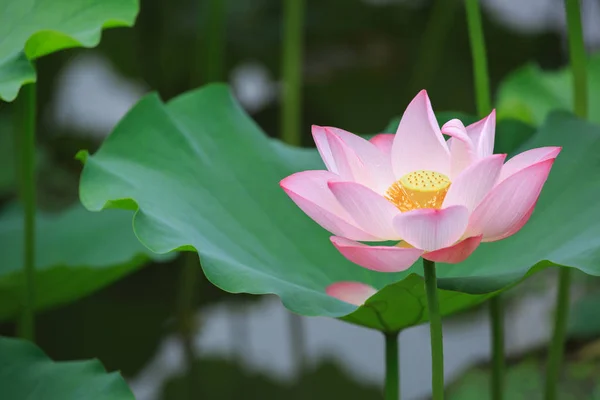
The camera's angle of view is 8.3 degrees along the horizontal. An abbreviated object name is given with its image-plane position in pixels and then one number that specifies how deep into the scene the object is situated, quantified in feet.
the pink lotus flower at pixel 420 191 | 8.43
